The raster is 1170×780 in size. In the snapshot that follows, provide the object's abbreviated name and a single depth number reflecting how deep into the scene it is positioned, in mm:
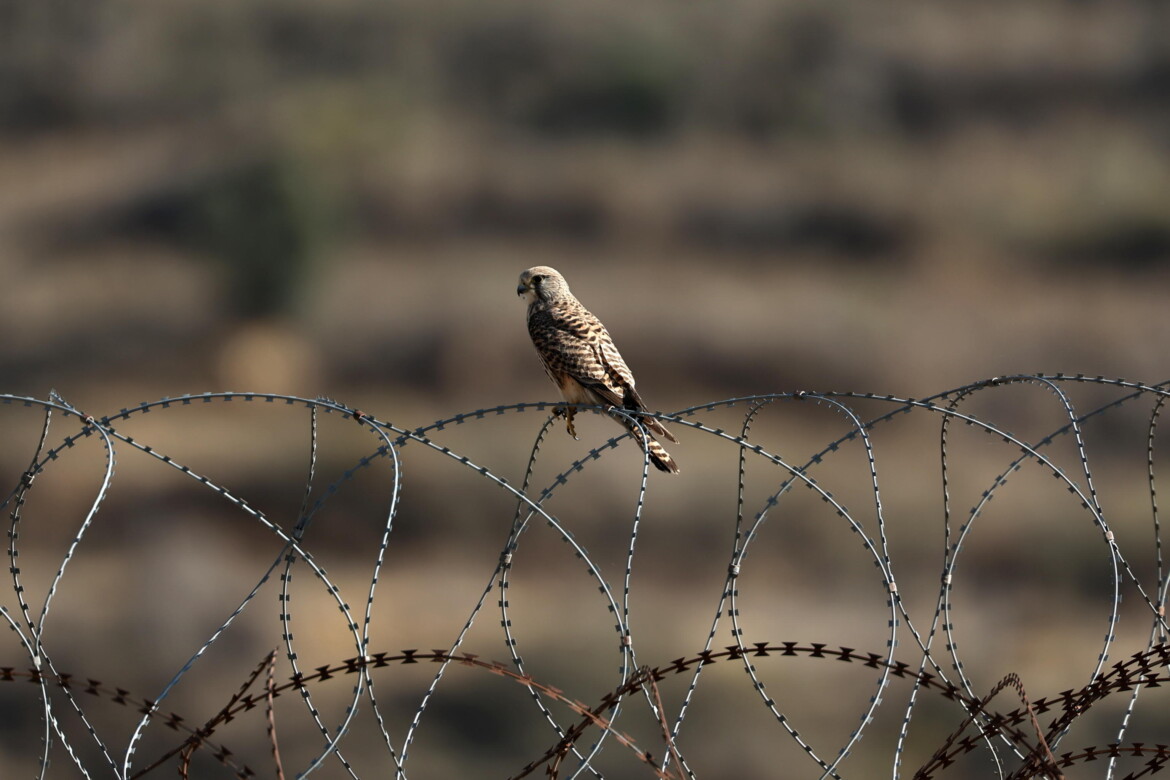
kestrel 18078
